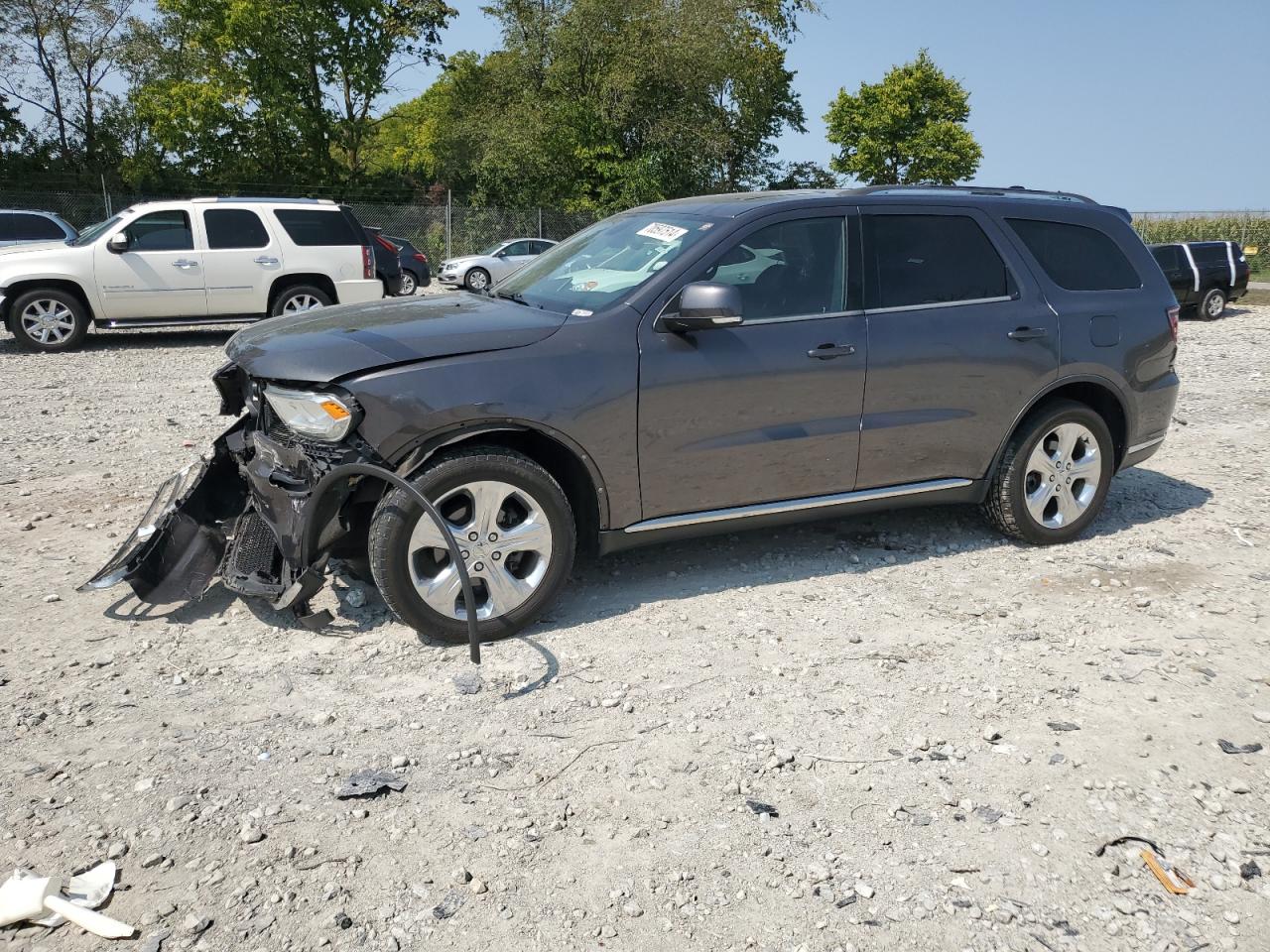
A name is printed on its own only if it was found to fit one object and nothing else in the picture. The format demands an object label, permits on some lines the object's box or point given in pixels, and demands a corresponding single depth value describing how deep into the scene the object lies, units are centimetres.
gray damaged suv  396
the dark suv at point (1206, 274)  1894
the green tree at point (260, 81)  2978
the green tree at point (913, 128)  5053
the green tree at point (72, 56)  3050
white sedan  2545
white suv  1181
